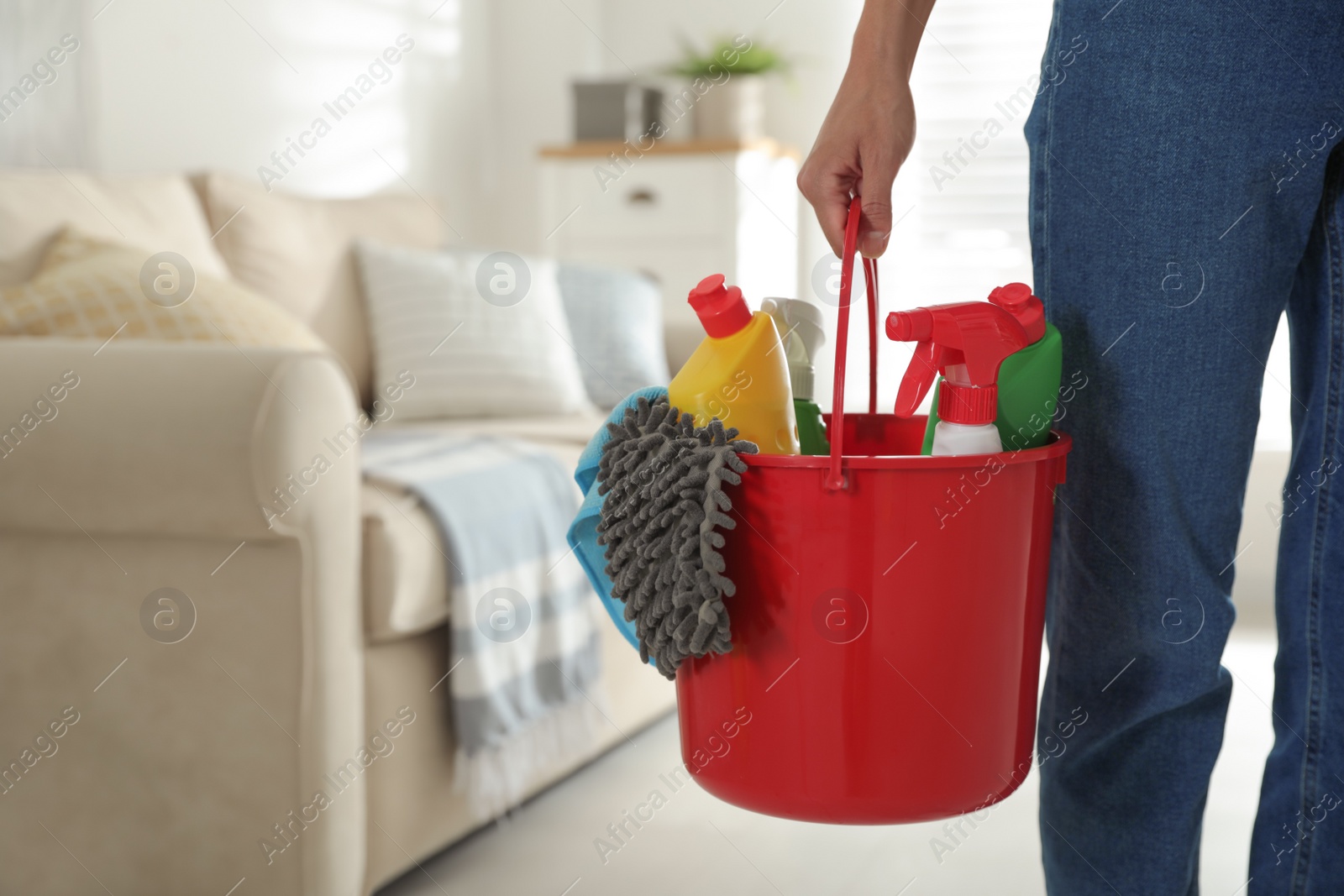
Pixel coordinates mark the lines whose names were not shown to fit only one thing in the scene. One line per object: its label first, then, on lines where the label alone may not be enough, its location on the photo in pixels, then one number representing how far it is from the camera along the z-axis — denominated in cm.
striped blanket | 127
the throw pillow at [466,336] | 184
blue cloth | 72
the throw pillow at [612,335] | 203
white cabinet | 272
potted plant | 282
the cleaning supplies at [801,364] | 80
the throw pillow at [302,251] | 182
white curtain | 168
